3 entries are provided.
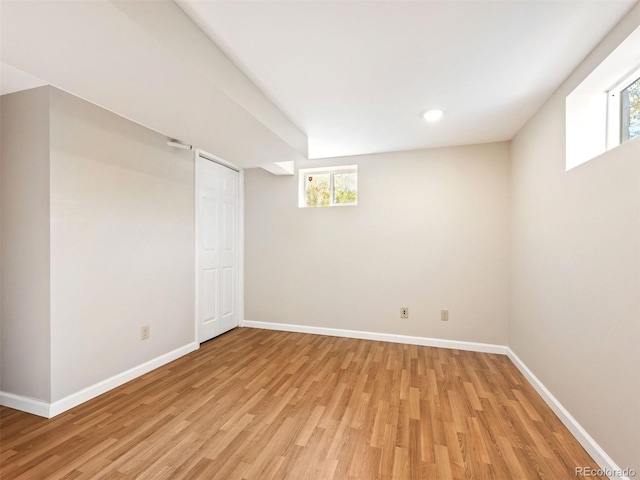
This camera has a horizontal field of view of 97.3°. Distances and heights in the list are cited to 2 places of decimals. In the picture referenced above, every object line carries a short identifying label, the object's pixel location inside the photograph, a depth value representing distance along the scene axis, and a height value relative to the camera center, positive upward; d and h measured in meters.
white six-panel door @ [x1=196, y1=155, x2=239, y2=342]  3.40 -0.14
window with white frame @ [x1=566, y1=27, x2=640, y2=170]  1.57 +0.84
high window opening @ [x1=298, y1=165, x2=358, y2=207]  3.81 +0.72
